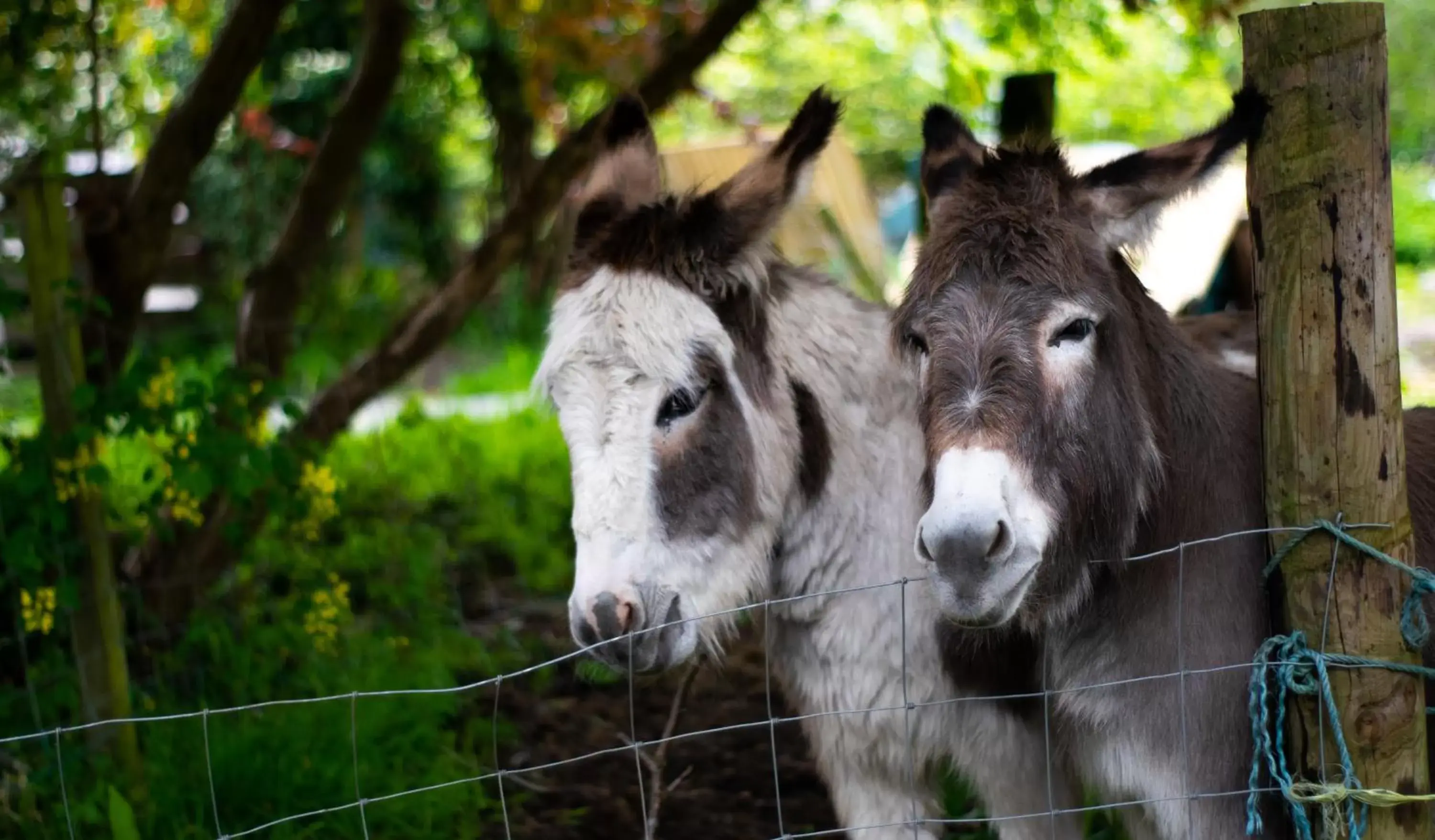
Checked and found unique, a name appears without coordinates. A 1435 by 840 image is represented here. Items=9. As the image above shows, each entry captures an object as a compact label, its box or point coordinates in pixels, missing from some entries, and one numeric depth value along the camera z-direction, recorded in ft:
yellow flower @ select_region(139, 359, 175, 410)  11.83
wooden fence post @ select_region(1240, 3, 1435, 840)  6.77
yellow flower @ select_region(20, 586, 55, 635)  11.27
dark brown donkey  6.98
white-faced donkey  8.40
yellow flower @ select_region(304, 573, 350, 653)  13.31
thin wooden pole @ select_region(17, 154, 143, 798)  11.69
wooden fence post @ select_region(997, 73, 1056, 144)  14.47
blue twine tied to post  6.81
